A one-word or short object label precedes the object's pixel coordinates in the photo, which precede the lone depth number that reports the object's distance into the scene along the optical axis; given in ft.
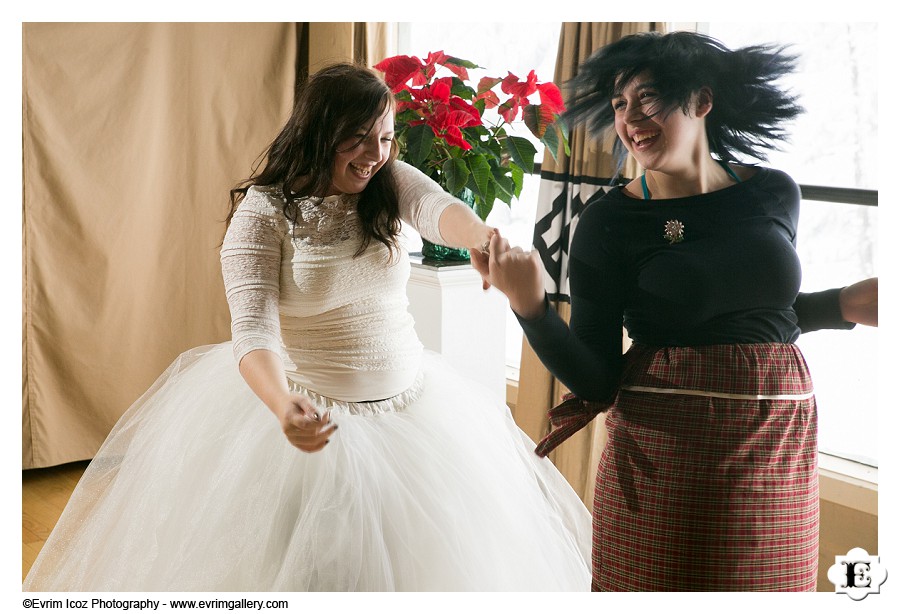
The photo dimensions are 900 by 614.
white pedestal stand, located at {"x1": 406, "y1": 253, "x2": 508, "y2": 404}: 7.01
